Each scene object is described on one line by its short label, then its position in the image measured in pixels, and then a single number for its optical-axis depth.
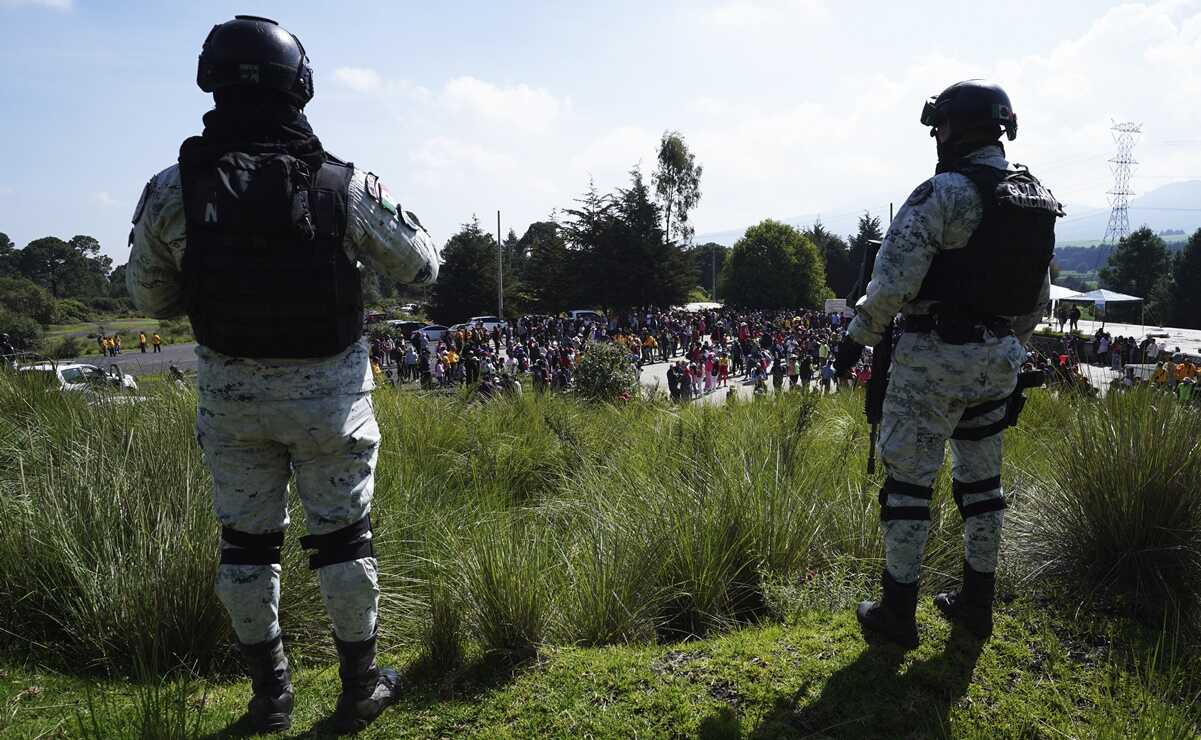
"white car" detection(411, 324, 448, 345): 35.76
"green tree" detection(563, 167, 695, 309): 39.72
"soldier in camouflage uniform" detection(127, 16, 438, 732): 1.88
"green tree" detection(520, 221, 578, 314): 41.16
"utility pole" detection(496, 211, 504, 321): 38.12
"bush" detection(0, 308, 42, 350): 31.11
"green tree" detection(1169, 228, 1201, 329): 43.47
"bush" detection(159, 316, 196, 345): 46.06
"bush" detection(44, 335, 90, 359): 30.52
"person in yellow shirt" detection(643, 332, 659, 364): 27.56
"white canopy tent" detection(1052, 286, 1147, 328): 27.05
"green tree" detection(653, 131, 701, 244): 51.38
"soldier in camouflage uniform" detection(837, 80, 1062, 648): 2.22
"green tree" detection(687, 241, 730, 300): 90.44
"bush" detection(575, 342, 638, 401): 11.59
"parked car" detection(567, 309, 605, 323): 39.31
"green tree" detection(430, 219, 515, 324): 42.12
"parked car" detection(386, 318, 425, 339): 35.20
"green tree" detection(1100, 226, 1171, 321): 48.25
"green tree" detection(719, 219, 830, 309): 48.94
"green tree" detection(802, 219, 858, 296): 65.56
